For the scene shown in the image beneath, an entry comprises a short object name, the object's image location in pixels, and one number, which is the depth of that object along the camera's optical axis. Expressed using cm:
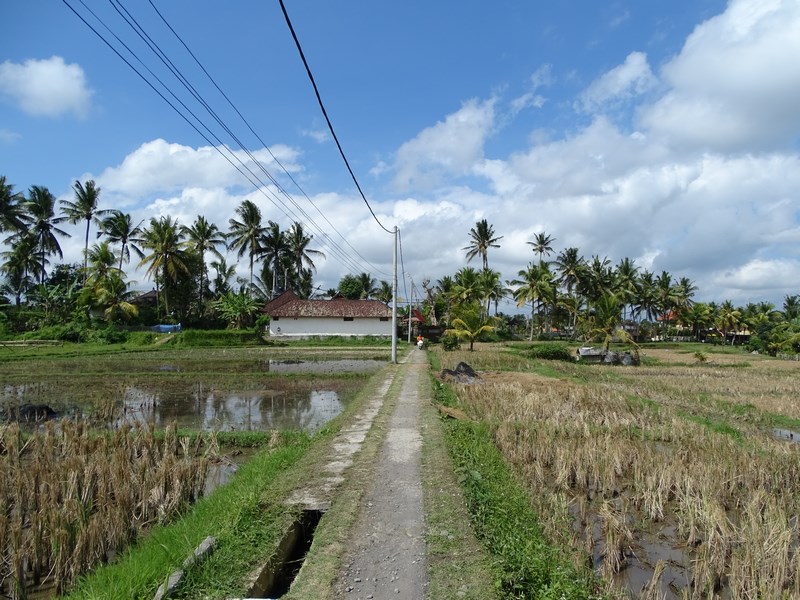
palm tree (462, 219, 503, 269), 5569
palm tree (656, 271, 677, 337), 6075
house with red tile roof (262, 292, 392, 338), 4416
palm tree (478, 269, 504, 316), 4988
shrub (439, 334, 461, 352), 3489
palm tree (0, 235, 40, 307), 4072
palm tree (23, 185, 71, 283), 4072
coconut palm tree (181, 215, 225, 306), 4534
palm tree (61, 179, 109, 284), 4294
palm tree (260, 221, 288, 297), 5053
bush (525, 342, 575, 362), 3019
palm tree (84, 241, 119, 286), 4100
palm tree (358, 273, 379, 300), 6493
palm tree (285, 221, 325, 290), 5384
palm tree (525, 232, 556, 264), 5850
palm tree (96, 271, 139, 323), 3919
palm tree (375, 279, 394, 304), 6688
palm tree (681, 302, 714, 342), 6147
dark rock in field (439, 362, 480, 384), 1807
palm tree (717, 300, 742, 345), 6084
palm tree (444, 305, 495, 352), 3356
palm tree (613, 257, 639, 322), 5550
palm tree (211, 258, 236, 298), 5116
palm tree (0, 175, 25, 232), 3494
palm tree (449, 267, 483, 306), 4850
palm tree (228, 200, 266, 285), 4875
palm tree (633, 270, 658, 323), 6076
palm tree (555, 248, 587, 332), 5453
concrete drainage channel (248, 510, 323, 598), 407
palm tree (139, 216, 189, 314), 4012
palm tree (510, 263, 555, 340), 4825
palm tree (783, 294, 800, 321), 6494
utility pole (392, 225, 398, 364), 2342
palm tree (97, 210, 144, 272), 4481
